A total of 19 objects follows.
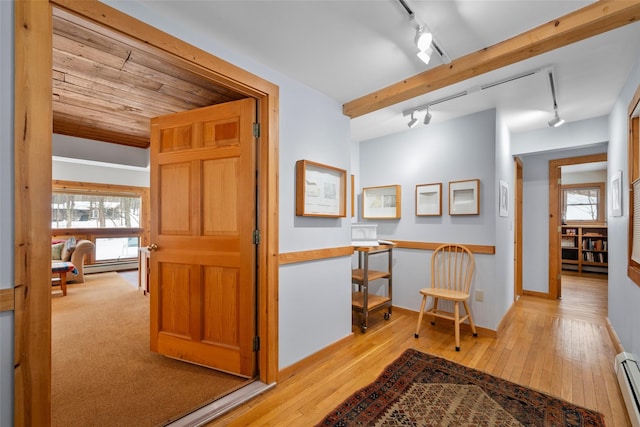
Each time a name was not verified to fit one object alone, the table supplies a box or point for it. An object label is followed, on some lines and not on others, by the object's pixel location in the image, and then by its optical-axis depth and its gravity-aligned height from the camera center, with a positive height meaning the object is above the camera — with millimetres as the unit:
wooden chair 2883 -680
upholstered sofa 5246 -705
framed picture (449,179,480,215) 3037 +202
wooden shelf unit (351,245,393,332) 3051 -907
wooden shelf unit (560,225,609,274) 6035 -723
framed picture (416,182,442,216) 3334 +193
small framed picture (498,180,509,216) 3133 +188
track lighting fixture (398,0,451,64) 1479 +954
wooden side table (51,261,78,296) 4373 -860
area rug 1688 -1214
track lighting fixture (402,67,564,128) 2239 +1102
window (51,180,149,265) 6043 -45
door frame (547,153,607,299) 4230 -245
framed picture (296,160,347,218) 2260 +217
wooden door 2113 -166
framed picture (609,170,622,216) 2494 +212
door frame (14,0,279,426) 1096 +51
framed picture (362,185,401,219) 3689 +179
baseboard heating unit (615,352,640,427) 1611 -1057
